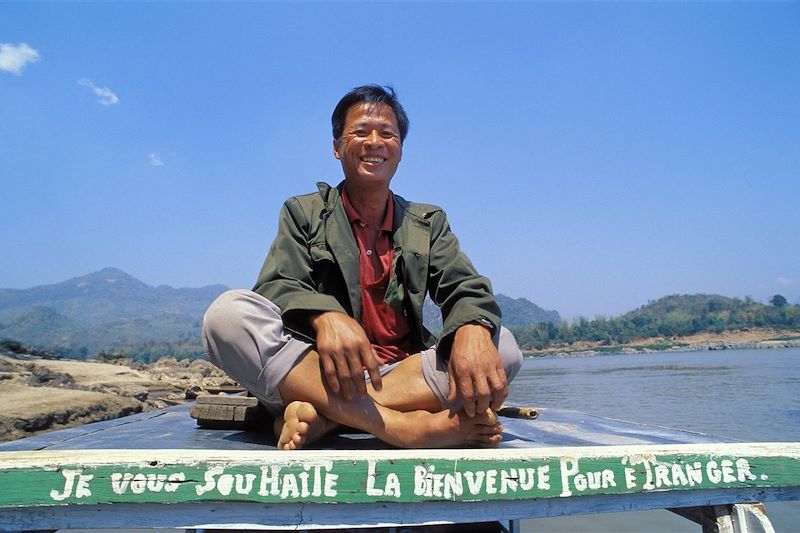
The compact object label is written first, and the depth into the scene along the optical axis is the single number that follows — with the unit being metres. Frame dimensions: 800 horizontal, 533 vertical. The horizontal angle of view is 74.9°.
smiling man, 1.34
